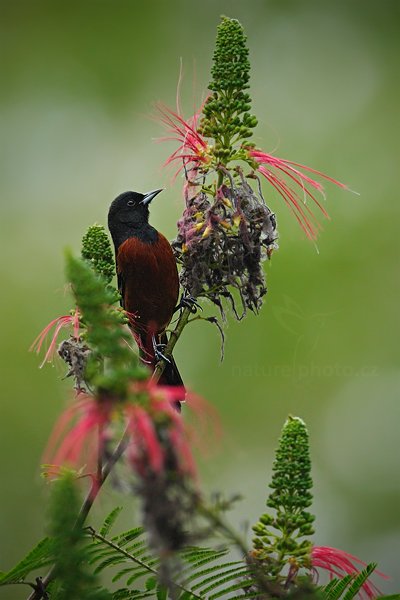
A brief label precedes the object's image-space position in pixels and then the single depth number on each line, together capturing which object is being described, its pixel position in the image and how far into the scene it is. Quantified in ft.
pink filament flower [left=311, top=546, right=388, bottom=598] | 15.61
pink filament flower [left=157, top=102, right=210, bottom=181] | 19.69
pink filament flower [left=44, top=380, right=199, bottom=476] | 8.29
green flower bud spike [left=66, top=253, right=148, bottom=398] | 8.37
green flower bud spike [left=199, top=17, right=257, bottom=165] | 16.75
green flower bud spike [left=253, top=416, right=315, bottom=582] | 11.38
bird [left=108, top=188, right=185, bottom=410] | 31.30
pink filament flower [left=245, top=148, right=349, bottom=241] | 19.66
